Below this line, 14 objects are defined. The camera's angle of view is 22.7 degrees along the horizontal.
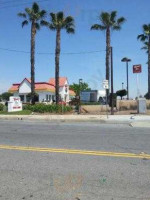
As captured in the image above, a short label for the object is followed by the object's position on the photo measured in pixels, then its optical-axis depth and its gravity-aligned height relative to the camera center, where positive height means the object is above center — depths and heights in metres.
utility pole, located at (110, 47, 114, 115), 28.12 +0.91
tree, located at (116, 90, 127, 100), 57.77 +2.33
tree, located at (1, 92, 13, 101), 88.57 +2.88
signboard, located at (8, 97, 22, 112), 32.56 +0.34
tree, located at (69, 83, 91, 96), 107.53 +6.33
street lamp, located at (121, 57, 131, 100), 57.60 +7.43
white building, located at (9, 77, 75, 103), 65.72 +3.29
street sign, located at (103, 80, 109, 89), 26.52 +1.70
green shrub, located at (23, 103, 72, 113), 31.25 -0.01
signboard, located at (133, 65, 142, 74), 27.41 +2.87
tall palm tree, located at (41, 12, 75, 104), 39.50 +8.94
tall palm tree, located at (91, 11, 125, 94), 42.00 +9.65
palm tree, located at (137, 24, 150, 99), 46.78 +9.24
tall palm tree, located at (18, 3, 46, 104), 40.57 +9.95
